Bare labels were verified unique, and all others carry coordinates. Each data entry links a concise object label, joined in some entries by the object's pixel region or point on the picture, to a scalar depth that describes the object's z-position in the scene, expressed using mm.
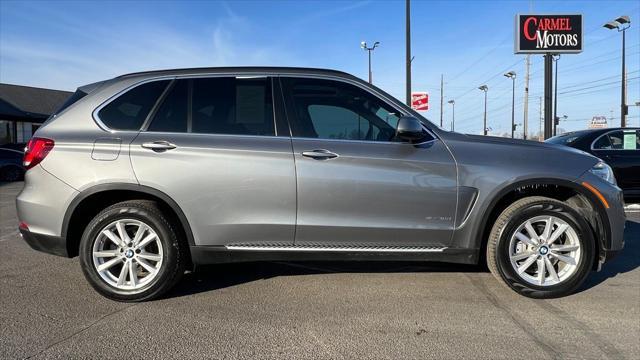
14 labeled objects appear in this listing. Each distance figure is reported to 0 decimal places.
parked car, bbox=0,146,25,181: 15430
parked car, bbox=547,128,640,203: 7914
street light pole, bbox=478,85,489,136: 52344
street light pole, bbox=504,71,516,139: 46659
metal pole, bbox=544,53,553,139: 13913
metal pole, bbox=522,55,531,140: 40062
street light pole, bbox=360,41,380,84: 29584
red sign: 17172
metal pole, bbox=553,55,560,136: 36900
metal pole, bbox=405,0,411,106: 16188
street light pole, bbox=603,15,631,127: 25256
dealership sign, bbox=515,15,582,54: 14438
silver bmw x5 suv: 3578
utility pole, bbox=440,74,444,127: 53306
